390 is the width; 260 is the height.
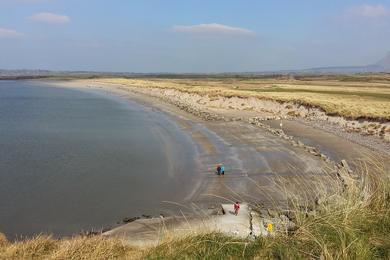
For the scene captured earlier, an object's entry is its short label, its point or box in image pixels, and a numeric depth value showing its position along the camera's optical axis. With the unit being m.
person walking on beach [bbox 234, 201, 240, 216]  14.97
